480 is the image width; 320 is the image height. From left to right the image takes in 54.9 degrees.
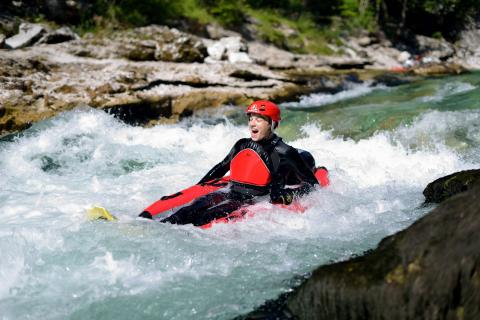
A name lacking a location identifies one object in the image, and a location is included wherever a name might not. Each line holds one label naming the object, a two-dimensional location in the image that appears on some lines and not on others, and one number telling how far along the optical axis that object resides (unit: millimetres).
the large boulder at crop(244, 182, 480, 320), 1933
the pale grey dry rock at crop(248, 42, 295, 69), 16484
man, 4664
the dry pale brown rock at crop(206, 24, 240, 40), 19250
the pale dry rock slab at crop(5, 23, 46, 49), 11274
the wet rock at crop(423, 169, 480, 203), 4145
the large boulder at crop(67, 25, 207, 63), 11914
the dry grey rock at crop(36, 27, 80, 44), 11914
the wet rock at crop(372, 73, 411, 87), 16519
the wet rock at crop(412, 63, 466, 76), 19750
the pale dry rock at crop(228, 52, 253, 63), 15422
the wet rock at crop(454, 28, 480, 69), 27000
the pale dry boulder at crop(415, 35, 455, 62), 27531
